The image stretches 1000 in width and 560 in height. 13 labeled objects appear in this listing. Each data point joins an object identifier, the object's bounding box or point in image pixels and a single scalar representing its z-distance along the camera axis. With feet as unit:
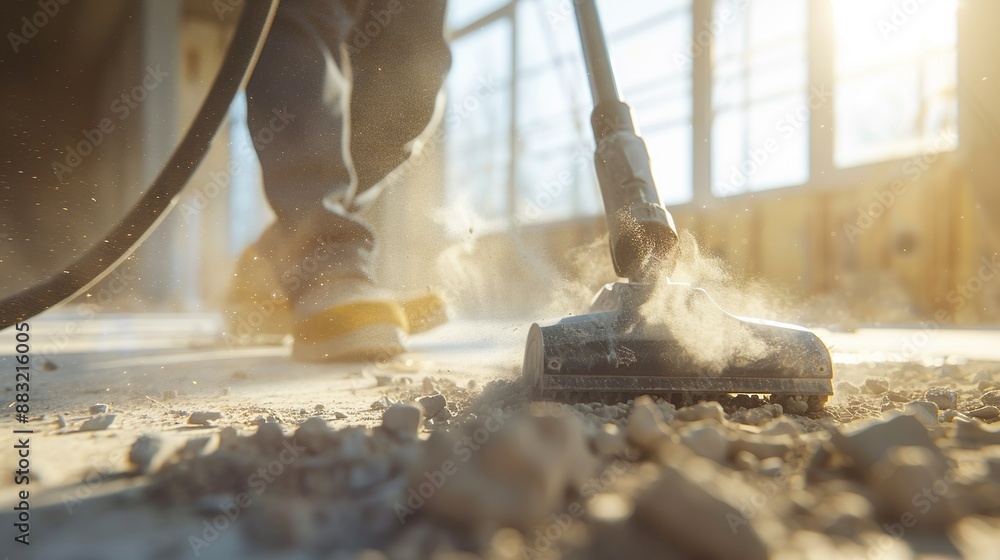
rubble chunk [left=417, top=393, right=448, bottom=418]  2.94
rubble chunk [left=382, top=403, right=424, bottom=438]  2.11
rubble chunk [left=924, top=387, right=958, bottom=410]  3.29
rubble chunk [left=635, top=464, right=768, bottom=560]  1.25
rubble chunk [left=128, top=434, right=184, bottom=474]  1.94
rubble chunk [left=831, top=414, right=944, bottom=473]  1.80
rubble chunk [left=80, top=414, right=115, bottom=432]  2.76
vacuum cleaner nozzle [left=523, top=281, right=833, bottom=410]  2.93
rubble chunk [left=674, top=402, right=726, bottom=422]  2.30
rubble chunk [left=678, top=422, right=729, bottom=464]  1.84
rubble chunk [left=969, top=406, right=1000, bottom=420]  2.94
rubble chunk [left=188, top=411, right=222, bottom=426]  2.90
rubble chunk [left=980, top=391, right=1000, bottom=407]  3.27
